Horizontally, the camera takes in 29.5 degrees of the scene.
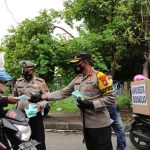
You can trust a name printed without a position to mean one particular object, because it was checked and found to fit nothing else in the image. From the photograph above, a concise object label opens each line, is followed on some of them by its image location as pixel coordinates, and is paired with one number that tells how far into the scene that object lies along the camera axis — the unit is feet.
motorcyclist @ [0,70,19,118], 9.78
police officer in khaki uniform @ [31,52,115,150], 10.41
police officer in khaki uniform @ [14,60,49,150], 13.53
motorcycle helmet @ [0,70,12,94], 9.77
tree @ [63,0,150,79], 26.05
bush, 36.66
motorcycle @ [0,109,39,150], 8.43
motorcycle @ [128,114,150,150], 16.75
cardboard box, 15.90
